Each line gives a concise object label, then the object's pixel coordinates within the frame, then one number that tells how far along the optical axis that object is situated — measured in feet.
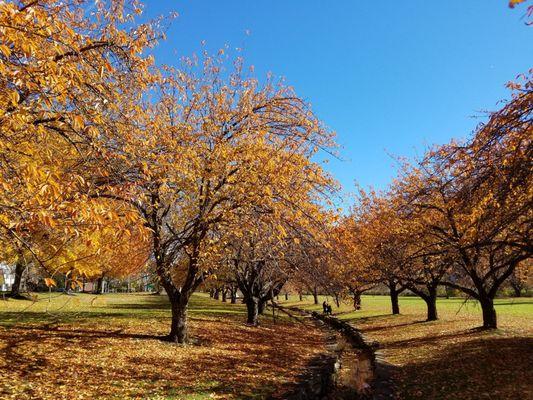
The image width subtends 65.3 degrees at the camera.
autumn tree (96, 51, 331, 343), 41.19
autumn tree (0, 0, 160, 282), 15.88
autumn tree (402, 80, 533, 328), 28.12
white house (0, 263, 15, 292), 160.18
